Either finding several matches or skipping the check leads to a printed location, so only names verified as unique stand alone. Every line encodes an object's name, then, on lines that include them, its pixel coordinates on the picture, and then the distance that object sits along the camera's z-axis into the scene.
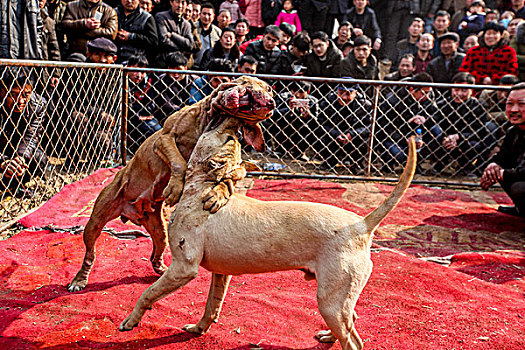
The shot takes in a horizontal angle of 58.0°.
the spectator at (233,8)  9.51
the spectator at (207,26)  8.61
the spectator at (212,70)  7.38
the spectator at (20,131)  4.81
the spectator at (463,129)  7.35
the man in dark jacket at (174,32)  7.52
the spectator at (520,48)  8.23
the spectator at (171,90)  6.91
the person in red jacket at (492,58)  8.02
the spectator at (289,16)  9.46
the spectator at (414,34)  9.34
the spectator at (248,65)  7.43
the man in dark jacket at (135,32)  7.38
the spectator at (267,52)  8.02
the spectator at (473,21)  9.77
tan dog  2.19
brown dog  2.49
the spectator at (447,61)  8.40
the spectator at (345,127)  7.31
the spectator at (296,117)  7.24
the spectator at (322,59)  8.16
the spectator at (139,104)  6.81
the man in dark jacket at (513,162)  5.23
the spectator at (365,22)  9.58
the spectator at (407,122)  7.36
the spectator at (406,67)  7.89
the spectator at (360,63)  7.94
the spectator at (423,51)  8.62
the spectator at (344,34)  9.07
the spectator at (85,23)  6.87
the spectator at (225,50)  7.82
